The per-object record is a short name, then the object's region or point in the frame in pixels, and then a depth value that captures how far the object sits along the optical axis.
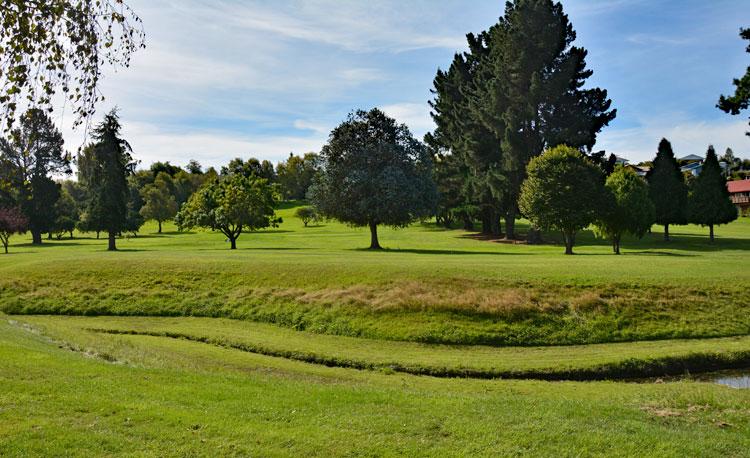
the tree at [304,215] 98.77
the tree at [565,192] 45.44
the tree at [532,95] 59.31
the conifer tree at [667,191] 63.41
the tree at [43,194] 79.88
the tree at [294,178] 165.25
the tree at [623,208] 45.97
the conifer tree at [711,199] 61.53
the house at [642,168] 171.75
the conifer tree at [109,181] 62.06
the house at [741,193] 126.77
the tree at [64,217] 87.50
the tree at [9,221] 61.58
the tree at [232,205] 57.47
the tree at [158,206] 104.38
